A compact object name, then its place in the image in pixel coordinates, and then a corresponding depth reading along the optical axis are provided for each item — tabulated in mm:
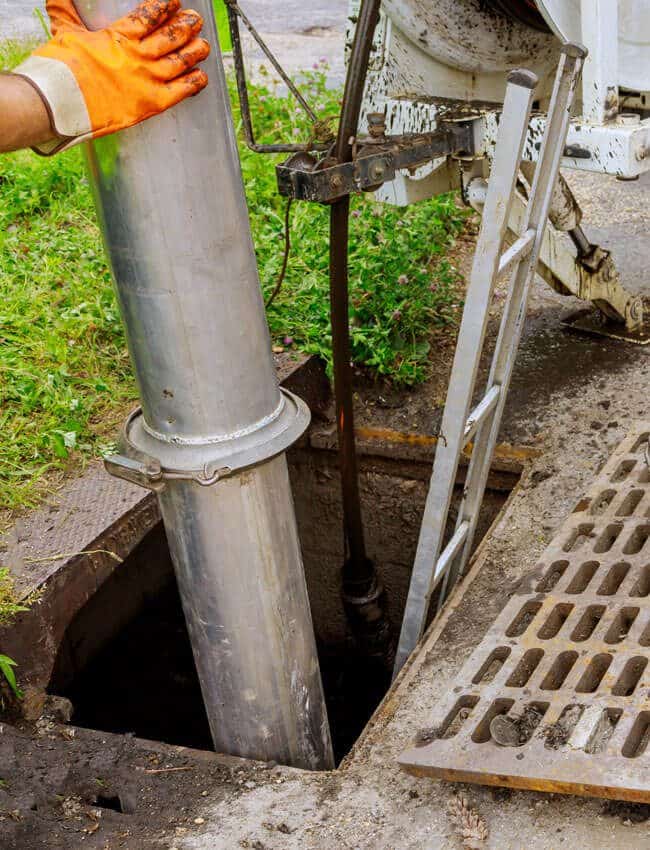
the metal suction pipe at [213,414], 1775
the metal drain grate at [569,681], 1884
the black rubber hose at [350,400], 2336
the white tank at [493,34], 2740
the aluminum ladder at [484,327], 2373
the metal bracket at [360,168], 2338
